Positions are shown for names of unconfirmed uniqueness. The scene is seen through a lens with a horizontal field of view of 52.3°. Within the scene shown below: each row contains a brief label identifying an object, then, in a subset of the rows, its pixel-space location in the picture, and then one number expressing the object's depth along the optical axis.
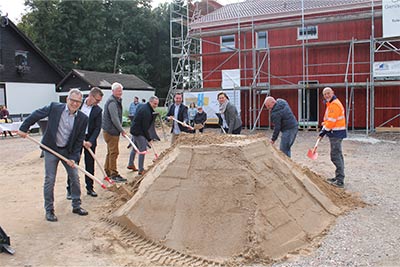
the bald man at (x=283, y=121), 7.52
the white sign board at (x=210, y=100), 19.98
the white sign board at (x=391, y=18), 16.02
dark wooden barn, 26.30
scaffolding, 16.92
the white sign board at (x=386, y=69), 16.70
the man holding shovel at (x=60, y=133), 5.47
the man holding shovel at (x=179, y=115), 9.27
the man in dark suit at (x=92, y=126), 6.75
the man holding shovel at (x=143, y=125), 7.64
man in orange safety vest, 7.12
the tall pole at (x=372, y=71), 16.58
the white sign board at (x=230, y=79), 20.14
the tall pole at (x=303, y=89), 17.91
